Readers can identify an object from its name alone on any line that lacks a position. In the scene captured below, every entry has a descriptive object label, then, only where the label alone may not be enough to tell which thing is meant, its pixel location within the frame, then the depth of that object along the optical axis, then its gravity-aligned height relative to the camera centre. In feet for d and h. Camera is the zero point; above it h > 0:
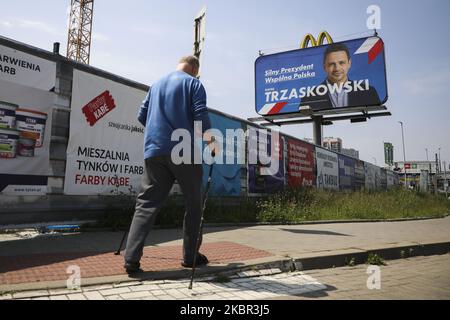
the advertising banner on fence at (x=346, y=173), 54.85 +5.11
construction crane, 160.15 +78.12
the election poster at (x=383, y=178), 76.28 +5.87
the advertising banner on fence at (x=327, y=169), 47.73 +4.98
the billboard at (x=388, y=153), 183.32 +27.05
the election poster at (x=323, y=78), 57.07 +21.69
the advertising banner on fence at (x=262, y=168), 33.17 +3.58
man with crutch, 10.82 +1.58
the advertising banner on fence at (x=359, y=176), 60.59 +5.15
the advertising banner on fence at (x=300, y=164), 40.06 +4.84
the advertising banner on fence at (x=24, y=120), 15.79 +3.89
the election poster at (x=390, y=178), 81.62 +6.28
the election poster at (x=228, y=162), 28.58 +3.60
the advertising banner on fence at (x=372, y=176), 66.61 +5.80
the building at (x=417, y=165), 236.22 +34.52
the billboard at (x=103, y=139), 19.06 +3.79
